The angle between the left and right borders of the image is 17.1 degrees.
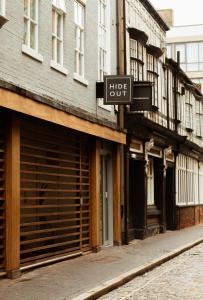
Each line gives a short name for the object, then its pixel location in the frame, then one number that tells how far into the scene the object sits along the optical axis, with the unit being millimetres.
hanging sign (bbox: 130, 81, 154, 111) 18359
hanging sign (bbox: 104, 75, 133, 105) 16344
